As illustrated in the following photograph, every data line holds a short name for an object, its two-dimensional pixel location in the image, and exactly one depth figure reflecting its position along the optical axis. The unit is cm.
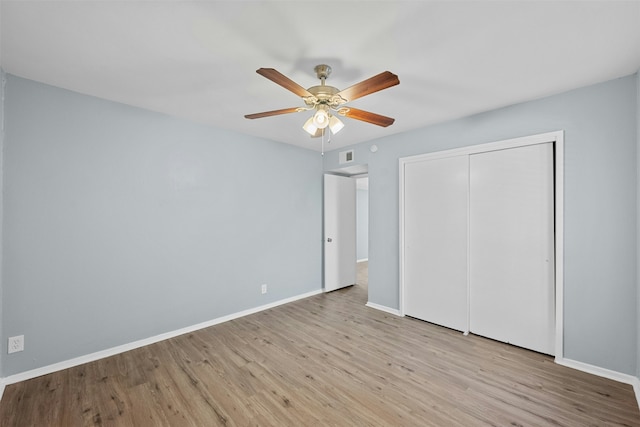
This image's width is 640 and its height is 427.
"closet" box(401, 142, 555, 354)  268
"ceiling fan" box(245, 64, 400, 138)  162
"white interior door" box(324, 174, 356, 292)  476
